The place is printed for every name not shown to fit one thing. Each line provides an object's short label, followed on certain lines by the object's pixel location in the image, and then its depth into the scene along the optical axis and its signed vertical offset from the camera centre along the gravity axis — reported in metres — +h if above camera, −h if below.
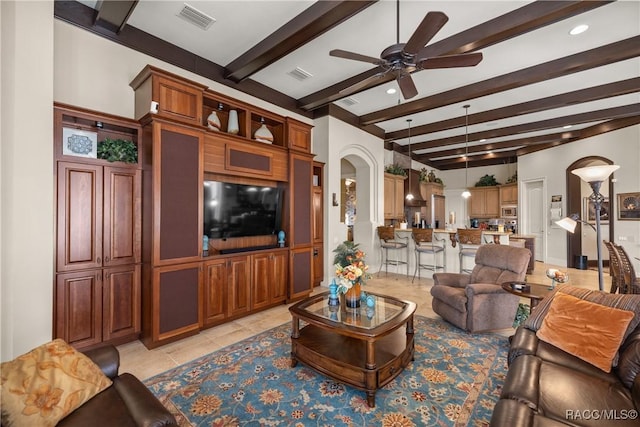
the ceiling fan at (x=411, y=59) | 2.36 +1.46
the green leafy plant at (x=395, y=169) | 7.68 +1.25
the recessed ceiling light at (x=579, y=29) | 3.12 +2.13
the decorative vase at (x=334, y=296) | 2.83 -0.86
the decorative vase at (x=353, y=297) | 2.75 -0.84
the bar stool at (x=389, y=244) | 6.34 -0.73
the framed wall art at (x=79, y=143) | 2.71 +0.73
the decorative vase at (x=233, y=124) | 3.85 +1.27
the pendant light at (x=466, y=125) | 5.58 +2.06
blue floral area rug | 1.95 -1.45
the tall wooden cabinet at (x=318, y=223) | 5.42 -0.19
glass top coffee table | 2.12 -1.20
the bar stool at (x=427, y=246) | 5.81 -0.73
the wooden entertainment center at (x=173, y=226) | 2.78 -0.12
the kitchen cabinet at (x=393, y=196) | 7.41 +0.47
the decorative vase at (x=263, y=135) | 4.17 +1.22
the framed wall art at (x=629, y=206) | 5.82 +0.14
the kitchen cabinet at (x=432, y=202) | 9.38 +0.38
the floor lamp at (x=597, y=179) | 2.86 +0.36
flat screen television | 3.65 +0.06
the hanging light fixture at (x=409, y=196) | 7.69 +0.48
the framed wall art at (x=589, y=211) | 7.18 +0.04
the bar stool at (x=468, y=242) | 5.21 -0.57
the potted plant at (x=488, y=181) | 9.82 +1.15
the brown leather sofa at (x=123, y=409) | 1.28 -0.97
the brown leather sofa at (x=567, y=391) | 1.34 -1.01
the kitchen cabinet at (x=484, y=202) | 9.69 +0.39
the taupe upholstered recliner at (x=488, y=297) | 3.26 -1.02
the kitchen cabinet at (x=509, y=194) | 8.98 +0.63
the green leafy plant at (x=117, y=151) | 2.93 +0.70
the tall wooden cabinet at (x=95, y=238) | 2.66 -0.25
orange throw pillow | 1.80 -0.83
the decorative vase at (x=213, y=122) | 3.61 +1.22
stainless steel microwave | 9.18 +0.03
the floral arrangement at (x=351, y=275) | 2.61 -0.59
